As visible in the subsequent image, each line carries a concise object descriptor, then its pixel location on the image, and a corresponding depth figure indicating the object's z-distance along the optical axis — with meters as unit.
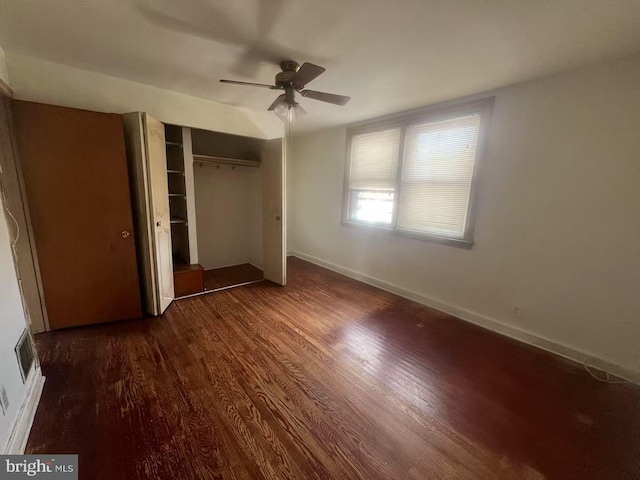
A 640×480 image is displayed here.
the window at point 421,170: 2.76
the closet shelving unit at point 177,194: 3.32
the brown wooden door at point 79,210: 2.17
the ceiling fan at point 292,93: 2.01
